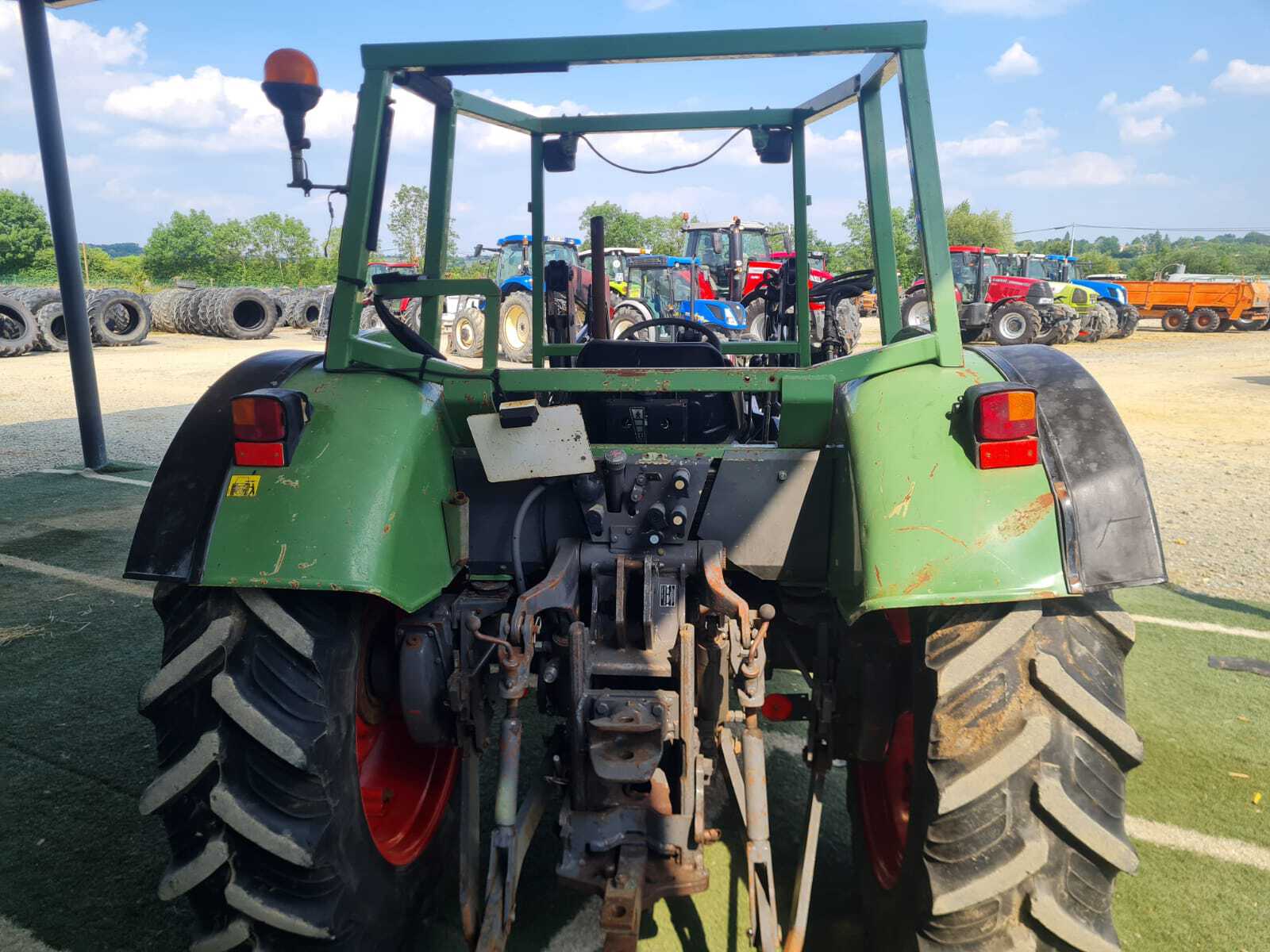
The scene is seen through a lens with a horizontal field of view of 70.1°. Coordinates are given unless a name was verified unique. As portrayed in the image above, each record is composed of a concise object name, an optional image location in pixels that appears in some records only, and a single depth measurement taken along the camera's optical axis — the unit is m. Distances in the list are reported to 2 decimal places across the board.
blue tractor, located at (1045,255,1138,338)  24.66
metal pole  7.80
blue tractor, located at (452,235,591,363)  16.41
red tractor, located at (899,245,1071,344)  20.67
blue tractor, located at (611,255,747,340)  14.82
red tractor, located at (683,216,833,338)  17.78
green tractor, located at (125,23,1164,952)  1.83
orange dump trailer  25.88
